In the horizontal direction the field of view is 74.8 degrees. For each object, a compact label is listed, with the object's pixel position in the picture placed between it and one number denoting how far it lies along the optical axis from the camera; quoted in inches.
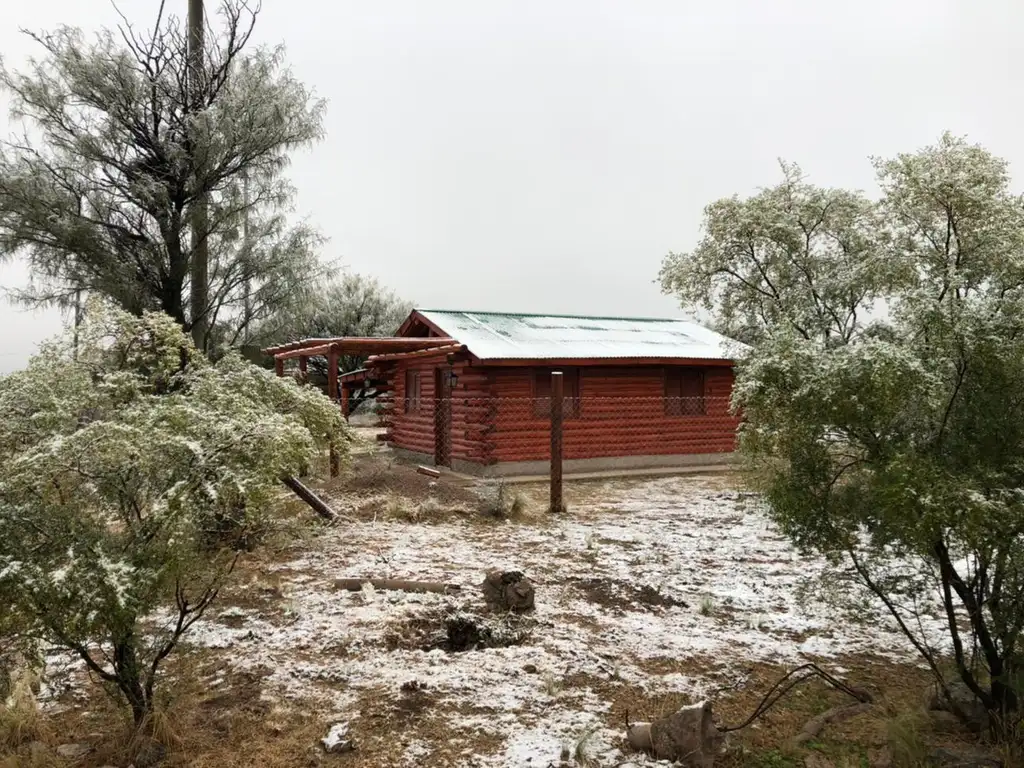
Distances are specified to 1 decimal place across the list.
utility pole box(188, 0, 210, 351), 609.9
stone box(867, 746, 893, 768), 126.5
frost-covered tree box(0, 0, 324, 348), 606.9
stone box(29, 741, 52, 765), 132.4
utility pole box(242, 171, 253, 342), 697.0
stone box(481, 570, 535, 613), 220.1
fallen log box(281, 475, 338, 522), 327.3
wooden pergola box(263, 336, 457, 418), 540.7
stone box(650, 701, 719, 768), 130.6
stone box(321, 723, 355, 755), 139.3
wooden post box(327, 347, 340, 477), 540.1
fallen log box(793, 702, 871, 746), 140.0
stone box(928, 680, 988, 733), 136.9
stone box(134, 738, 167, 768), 133.1
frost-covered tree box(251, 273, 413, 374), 1310.5
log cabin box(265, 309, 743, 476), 577.0
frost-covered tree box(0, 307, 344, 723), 117.4
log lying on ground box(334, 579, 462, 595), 241.9
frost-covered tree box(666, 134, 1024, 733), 120.0
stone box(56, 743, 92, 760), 136.3
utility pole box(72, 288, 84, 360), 619.2
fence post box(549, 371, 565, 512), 402.0
